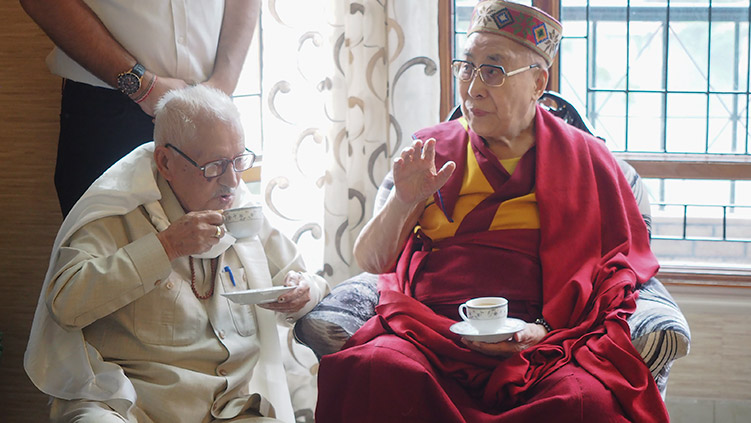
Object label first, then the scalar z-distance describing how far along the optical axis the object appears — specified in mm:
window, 3012
